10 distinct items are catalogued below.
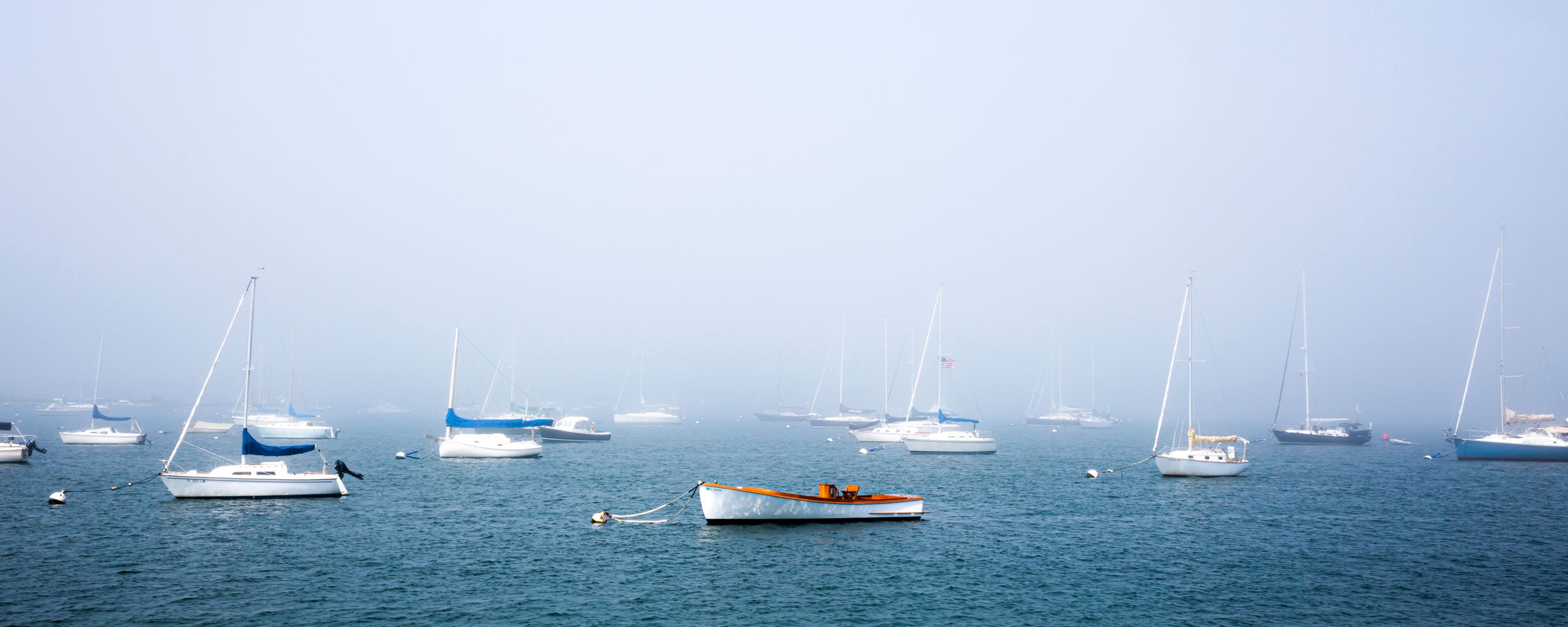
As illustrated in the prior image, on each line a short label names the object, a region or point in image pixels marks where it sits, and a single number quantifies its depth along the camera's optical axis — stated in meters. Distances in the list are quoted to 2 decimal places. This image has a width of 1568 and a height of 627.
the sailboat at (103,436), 103.19
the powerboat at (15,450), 77.50
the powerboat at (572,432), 129.50
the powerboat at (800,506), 50.44
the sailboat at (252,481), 55.66
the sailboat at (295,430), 133.88
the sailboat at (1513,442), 97.19
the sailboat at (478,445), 92.25
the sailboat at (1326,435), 138.00
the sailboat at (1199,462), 76.81
